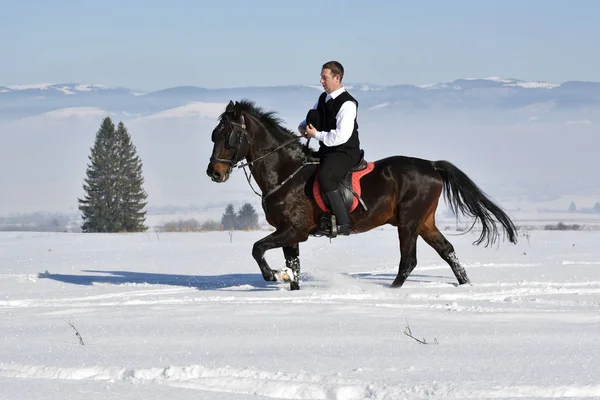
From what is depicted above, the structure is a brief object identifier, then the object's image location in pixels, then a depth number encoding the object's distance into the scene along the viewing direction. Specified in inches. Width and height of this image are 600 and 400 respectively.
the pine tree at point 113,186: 2257.6
